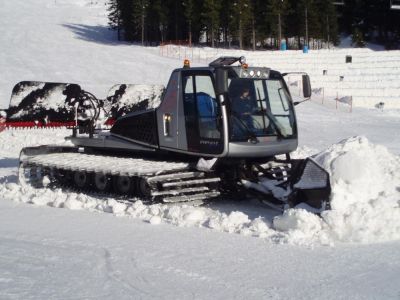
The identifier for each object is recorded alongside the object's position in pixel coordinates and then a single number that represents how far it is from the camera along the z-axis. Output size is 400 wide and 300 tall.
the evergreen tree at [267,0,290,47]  56.41
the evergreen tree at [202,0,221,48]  54.89
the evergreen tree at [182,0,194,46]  57.41
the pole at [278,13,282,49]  56.73
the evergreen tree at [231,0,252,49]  54.41
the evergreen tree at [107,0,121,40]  64.06
